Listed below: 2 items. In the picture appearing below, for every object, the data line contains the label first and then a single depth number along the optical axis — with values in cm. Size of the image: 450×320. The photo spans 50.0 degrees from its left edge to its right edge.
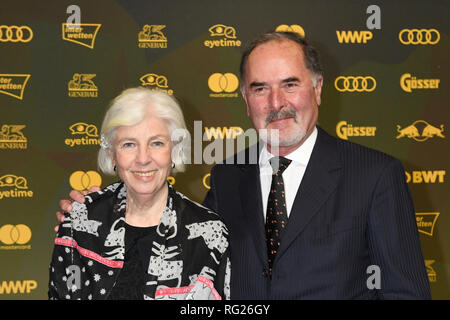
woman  212
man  203
